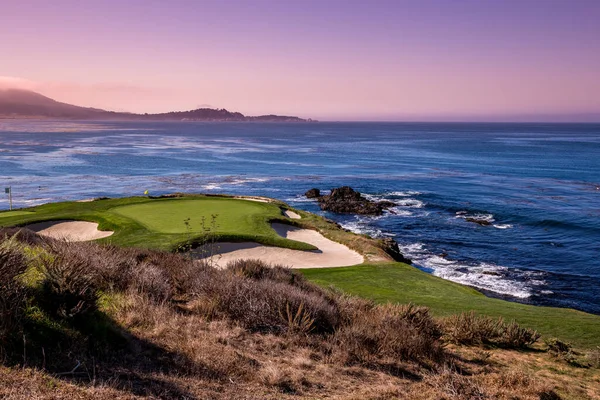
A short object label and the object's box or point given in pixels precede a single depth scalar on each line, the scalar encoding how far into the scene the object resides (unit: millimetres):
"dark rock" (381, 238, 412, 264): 24028
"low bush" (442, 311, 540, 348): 10336
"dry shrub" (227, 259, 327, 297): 11531
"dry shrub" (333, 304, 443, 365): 7961
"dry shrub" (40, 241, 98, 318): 6789
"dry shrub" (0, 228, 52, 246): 13384
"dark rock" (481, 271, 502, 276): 25688
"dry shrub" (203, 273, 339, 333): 8766
